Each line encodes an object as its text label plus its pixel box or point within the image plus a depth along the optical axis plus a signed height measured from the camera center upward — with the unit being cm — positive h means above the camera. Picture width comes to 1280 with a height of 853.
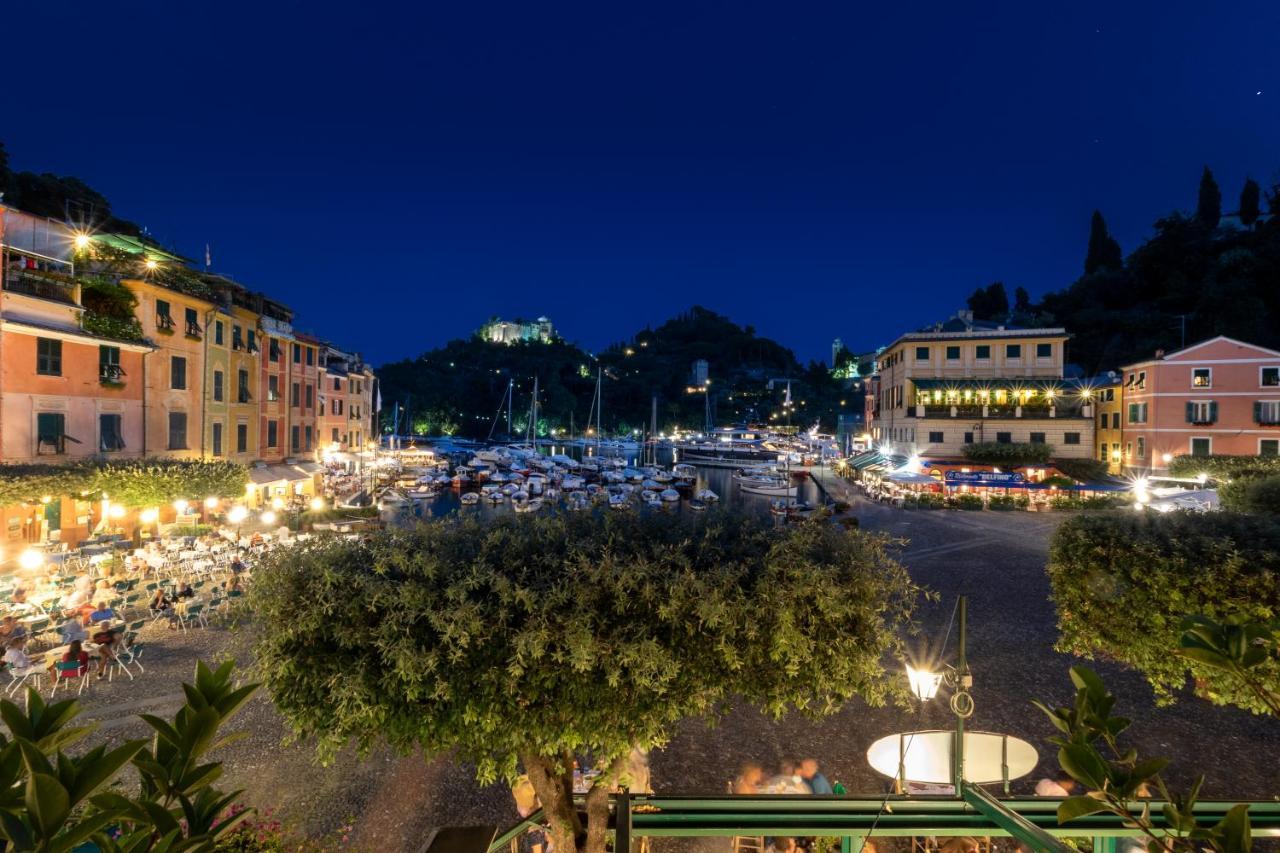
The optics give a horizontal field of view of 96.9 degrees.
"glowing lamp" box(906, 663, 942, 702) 730 -328
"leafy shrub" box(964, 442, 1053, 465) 4309 -182
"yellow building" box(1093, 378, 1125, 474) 4803 +21
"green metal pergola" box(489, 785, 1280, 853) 417 -297
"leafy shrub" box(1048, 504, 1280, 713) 912 -262
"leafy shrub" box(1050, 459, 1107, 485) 4272 -305
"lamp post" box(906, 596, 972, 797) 673 -327
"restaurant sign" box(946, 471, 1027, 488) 3641 -325
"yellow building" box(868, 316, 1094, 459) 4466 +280
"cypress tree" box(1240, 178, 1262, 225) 8119 +3324
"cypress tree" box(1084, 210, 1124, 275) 8612 +2785
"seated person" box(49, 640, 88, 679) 1237 -504
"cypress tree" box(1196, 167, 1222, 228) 8038 +3275
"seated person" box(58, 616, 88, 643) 1326 -482
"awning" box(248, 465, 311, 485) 2890 -253
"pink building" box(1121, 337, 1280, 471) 3859 +187
